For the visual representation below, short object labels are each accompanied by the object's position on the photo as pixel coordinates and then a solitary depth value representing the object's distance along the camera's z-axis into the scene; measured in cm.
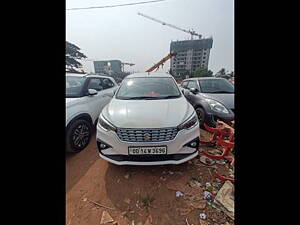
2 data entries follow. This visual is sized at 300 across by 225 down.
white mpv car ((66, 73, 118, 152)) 255
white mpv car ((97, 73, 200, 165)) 177
